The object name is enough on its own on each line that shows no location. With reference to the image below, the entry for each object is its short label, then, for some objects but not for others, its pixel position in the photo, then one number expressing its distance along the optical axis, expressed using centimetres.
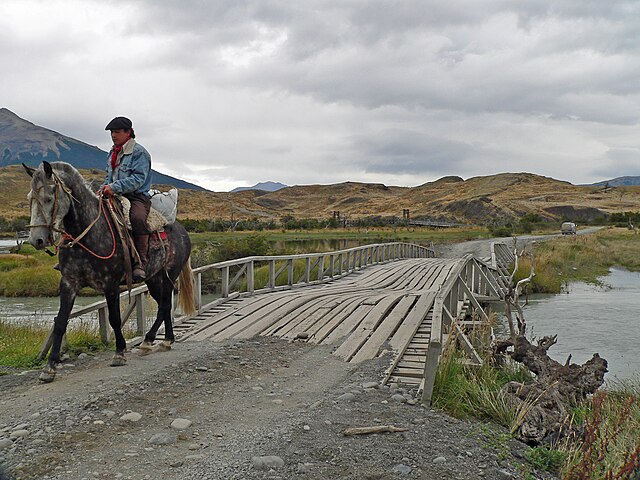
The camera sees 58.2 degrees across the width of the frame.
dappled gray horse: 561
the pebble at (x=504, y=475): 424
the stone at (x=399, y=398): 565
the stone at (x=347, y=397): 556
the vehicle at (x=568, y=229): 5450
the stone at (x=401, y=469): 408
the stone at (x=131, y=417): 479
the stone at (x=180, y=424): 467
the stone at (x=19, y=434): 434
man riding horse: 656
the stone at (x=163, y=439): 434
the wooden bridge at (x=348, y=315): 727
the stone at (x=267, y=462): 399
